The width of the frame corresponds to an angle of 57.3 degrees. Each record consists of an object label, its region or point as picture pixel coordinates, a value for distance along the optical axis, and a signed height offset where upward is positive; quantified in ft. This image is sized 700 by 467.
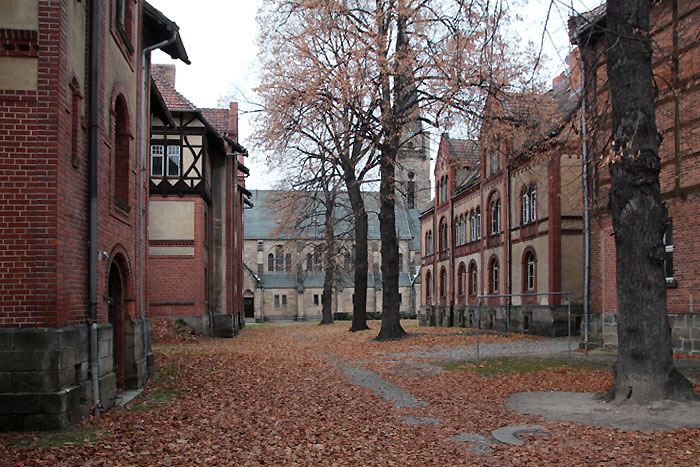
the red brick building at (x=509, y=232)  86.69 +5.52
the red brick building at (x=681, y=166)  50.52 +7.98
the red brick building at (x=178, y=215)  84.74 +7.30
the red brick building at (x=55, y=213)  25.17 +2.53
